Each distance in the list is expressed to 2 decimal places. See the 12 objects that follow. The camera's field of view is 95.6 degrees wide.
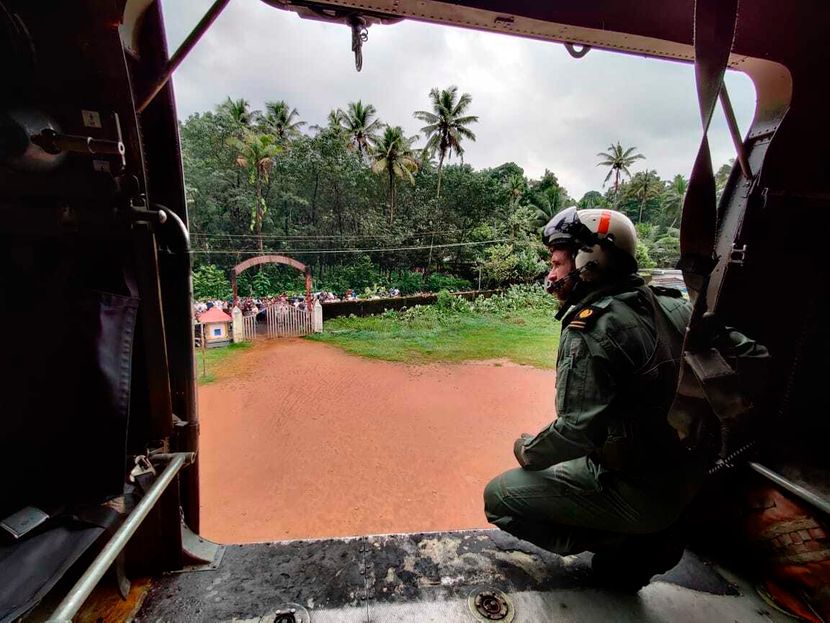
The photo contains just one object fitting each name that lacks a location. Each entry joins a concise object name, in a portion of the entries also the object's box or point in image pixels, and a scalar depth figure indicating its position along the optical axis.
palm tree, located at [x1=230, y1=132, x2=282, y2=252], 19.06
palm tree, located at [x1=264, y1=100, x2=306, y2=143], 23.91
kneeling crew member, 1.67
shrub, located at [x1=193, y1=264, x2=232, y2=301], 17.73
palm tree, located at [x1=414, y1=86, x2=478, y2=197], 23.67
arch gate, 14.71
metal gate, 15.20
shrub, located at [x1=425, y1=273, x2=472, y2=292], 21.39
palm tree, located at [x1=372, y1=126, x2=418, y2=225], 21.48
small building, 13.47
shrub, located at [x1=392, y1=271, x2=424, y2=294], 21.05
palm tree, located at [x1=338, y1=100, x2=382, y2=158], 23.61
